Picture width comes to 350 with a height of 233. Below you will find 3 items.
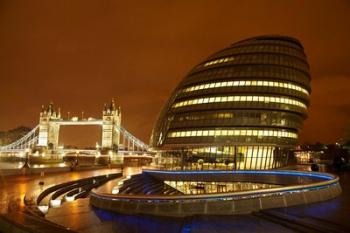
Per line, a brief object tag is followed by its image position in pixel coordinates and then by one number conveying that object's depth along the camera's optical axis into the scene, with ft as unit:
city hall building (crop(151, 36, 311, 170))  213.05
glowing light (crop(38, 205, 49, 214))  68.08
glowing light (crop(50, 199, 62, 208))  81.29
